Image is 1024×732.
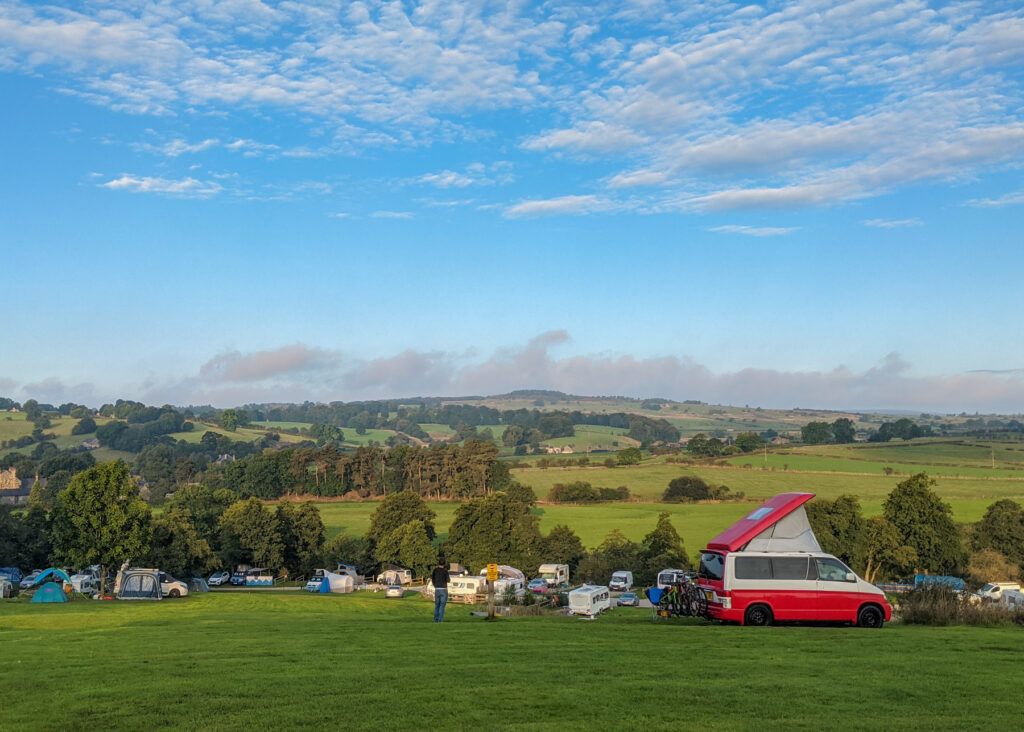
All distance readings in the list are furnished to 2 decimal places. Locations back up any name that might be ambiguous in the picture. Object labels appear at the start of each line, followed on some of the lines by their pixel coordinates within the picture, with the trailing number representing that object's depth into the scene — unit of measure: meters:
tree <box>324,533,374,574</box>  73.31
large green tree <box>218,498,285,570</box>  71.94
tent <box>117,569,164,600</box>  40.53
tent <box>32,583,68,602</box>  40.41
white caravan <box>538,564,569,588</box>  64.69
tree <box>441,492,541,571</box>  68.81
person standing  21.92
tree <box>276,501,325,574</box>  74.81
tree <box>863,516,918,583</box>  59.53
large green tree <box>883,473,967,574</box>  59.88
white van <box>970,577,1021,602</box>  49.59
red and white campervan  19.17
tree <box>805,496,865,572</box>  60.56
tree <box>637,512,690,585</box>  62.56
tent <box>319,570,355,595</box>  60.50
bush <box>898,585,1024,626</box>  20.14
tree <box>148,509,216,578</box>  59.94
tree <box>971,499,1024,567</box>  62.72
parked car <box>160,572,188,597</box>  43.15
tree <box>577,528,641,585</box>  64.56
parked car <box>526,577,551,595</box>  54.43
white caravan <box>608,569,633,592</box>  57.28
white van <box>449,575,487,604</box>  48.25
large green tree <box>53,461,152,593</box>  50.12
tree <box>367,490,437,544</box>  75.25
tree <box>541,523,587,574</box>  69.31
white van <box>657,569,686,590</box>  55.06
